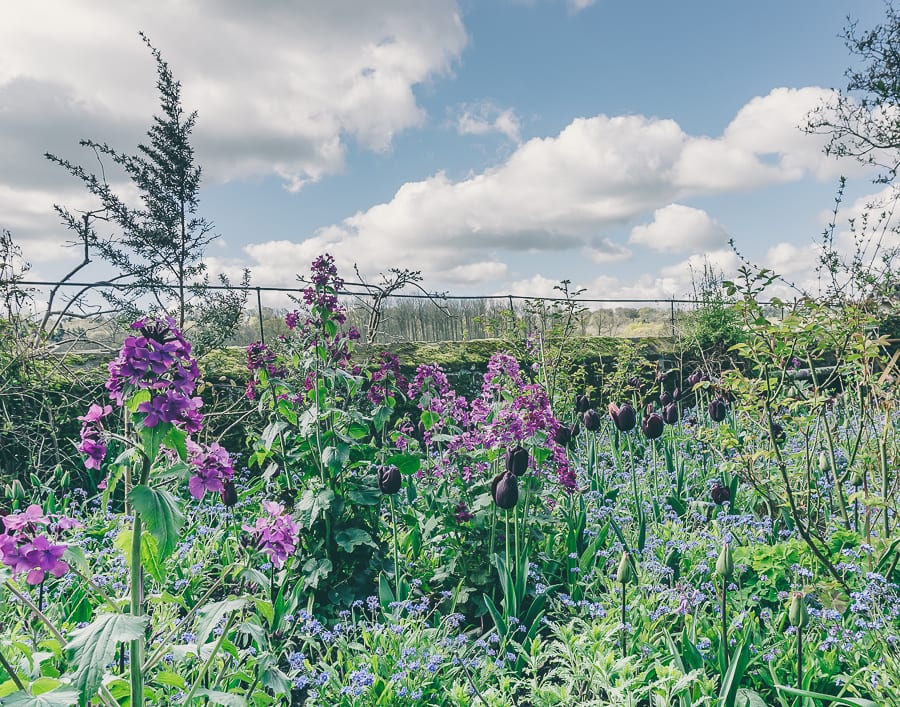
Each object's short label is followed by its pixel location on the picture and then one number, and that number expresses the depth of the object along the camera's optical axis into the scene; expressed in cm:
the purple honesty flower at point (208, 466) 180
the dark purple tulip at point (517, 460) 303
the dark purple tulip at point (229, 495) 315
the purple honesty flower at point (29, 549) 152
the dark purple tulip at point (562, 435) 376
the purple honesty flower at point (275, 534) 182
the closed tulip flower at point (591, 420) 456
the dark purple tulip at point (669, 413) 465
